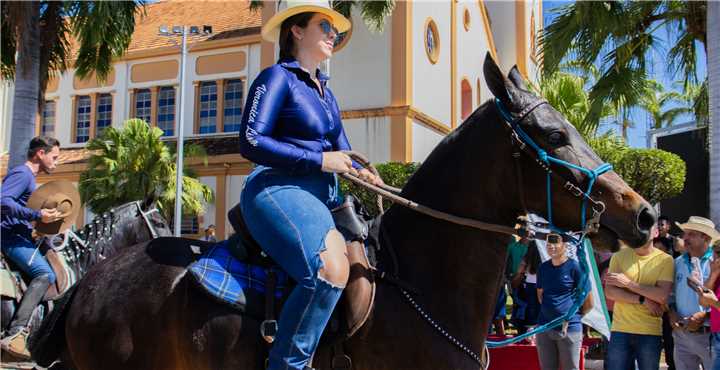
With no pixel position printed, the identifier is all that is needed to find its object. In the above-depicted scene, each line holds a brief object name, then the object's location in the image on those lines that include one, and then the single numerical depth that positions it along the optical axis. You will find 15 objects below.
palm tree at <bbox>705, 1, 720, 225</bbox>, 10.49
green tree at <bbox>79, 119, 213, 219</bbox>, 22.70
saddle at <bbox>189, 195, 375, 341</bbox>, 2.79
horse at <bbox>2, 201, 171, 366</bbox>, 6.45
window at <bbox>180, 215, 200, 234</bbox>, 28.00
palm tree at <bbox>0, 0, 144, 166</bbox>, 13.51
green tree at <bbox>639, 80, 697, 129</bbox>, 38.97
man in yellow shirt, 6.27
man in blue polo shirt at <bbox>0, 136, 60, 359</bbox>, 5.71
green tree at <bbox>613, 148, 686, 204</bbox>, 17.00
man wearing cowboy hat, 6.18
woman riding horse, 2.71
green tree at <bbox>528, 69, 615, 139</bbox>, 20.06
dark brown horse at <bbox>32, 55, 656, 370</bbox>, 2.75
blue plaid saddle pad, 2.92
